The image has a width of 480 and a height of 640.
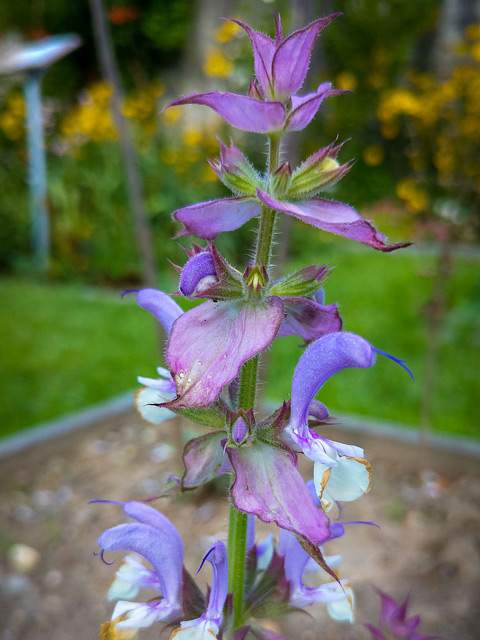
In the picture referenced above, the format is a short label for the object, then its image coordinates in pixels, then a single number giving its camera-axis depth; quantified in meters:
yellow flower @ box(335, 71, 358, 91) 3.39
